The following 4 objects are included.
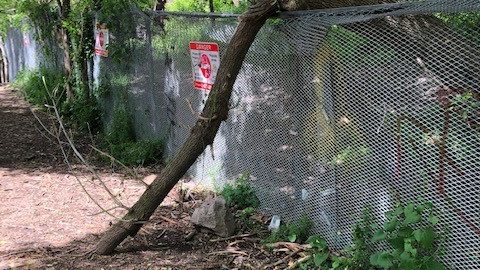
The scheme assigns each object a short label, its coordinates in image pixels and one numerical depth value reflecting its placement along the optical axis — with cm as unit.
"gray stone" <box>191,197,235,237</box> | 532
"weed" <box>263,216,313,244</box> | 498
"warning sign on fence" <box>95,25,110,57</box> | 928
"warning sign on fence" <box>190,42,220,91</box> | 611
